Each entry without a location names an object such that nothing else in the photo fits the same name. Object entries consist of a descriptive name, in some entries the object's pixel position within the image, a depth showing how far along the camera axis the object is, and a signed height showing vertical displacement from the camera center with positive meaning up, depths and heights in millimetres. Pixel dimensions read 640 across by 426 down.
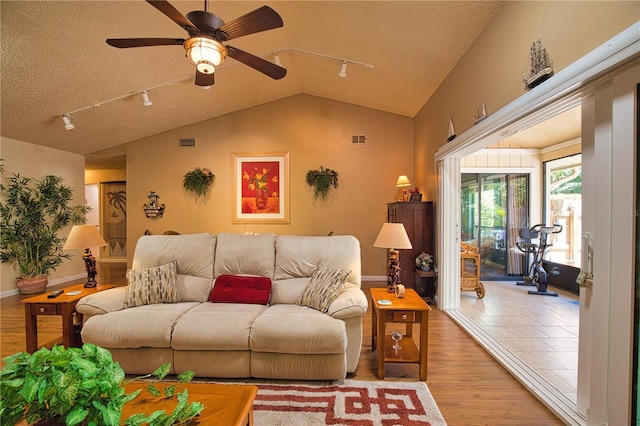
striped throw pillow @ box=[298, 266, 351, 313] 2514 -725
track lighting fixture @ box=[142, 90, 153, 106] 4259 +1624
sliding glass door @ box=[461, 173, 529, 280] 5742 -225
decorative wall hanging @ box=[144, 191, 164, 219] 5844 +22
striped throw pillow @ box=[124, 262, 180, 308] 2635 -739
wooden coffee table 1274 -941
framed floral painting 5711 +411
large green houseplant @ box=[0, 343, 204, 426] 900 -581
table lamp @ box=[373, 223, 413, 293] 2569 -319
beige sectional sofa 2184 -981
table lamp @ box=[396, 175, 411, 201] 5062 +448
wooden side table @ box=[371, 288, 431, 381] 2275 -922
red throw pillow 2709 -787
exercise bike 4680 -807
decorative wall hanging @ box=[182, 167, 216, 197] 5707 +555
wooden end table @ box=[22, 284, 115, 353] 2473 -899
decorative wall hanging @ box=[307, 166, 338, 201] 5596 +522
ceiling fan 1773 +1180
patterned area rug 1827 -1355
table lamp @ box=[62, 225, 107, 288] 2740 -325
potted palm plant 4621 -284
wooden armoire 4406 -366
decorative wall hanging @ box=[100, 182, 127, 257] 8344 -53
